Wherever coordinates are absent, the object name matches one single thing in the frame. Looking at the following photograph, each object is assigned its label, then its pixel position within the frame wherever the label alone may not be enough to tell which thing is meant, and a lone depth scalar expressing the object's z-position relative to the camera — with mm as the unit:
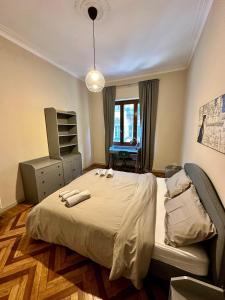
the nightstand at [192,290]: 791
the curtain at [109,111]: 4234
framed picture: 1148
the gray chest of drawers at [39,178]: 2480
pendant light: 2002
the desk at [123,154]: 3978
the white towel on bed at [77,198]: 1607
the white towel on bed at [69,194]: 1704
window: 4211
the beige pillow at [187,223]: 1062
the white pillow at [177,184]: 1731
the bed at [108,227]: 1156
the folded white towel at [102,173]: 2534
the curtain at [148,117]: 3760
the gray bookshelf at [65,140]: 3029
